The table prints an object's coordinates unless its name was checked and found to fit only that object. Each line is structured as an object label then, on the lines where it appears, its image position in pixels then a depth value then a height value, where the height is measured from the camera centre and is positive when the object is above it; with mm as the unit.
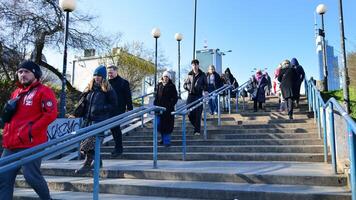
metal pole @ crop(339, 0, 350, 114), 11855 +2467
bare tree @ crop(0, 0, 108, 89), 15336 +4894
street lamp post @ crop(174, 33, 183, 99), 17484 +4616
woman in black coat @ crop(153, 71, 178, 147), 7469 +645
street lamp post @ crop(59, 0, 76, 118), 10102 +2356
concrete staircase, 4348 -537
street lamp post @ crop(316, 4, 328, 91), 15658 +5060
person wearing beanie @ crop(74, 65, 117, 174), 5410 +411
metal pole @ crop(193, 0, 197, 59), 17697 +5673
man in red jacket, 3619 +58
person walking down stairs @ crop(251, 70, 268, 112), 11570 +1404
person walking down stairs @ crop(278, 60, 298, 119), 8891 +1190
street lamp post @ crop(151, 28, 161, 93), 15734 +4336
